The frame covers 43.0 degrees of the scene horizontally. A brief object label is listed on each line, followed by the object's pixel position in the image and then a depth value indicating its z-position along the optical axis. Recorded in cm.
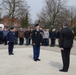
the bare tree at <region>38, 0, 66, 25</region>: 1957
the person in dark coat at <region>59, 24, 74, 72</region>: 372
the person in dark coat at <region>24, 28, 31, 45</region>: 898
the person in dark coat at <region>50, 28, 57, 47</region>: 857
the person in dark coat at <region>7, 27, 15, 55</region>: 585
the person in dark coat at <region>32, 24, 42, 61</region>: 485
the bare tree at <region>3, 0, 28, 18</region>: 1747
